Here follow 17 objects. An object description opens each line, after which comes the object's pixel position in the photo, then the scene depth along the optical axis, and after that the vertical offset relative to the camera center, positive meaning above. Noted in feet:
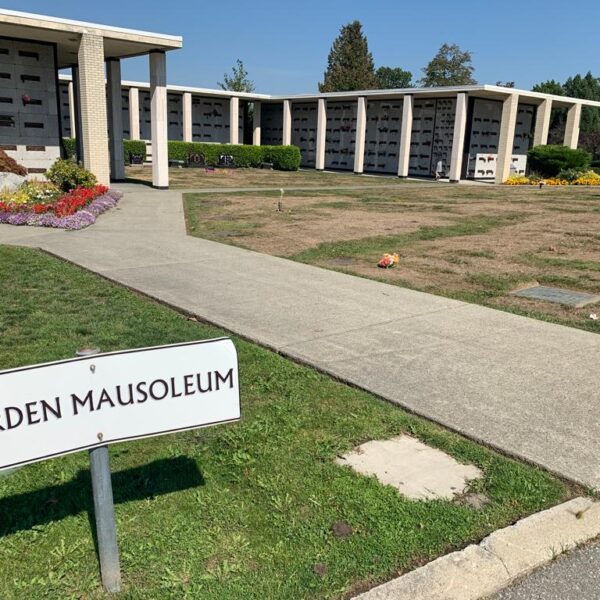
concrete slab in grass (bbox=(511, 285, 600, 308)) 23.85 -5.42
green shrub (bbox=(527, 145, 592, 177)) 111.55 -0.16
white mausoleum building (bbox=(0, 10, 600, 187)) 61.82 +5.38
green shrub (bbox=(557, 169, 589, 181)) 108.88 -2.73
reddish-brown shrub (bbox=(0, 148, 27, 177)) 56.52 -2.37
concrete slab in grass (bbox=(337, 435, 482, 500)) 10.75 -5.67
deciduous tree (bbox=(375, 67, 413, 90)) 370.73 +44.42
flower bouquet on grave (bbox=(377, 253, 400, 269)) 29.89 -5.18
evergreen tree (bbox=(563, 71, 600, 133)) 248.24 +28.49
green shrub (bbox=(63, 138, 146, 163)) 114.93 -0.76
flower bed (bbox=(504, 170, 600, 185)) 106.83 -3.80
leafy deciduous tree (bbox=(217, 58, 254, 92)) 201.87 +20.80
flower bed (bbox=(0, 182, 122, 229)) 41.93 -4.74
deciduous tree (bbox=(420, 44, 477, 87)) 281.95 +38.19
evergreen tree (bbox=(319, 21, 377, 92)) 243.40 +33.78
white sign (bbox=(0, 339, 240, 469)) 6.93 -2.99
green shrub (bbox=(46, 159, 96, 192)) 56.03 -3.04
